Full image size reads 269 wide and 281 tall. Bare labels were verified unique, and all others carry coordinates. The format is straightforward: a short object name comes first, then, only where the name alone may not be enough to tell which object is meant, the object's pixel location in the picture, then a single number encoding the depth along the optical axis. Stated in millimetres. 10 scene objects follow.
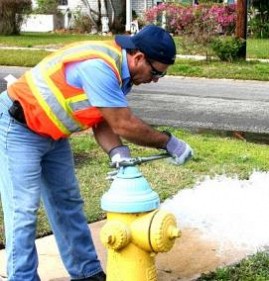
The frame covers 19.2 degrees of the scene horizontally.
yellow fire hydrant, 3527
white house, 35625
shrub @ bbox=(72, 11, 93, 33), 34719
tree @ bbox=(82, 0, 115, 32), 34469
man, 3697
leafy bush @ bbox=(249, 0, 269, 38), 30094
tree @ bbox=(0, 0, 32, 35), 28641
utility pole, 19445
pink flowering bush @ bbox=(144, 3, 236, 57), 19906
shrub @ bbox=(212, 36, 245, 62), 19578
